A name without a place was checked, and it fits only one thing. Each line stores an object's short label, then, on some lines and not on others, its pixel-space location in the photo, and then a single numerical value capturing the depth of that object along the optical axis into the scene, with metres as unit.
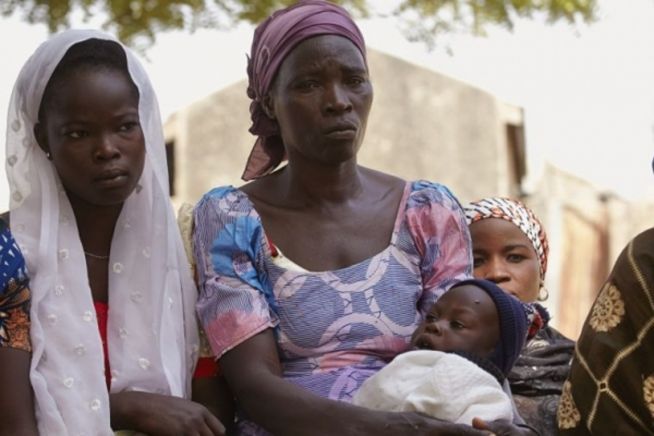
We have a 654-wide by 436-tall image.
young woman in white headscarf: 4.69
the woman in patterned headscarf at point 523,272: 5.46
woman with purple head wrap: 4.91
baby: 4.47
